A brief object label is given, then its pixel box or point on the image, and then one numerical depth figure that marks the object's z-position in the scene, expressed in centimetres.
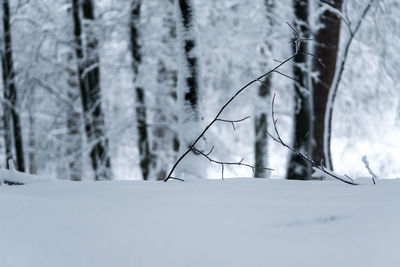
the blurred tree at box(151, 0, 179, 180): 1745
